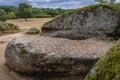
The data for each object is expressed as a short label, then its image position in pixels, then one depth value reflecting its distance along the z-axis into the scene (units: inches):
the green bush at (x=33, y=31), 342.9
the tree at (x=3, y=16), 527.6
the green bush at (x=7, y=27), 356.2
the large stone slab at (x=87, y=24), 165.9
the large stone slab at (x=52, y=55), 125.0
